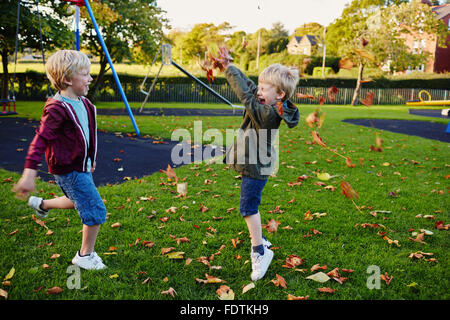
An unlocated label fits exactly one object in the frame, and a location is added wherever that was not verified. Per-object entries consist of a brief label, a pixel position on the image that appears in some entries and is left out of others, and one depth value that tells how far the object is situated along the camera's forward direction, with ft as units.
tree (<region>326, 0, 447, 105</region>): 80.23
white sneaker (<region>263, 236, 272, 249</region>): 9.98
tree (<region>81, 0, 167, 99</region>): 60.64
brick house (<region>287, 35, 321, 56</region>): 182.58
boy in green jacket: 8.13
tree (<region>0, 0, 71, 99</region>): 37.73
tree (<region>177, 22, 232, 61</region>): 95.21
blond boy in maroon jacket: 7.68
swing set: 23.20
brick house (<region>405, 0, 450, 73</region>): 119.07
